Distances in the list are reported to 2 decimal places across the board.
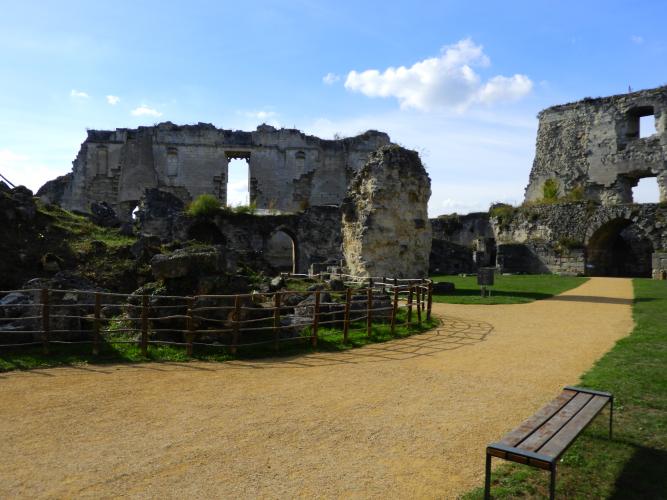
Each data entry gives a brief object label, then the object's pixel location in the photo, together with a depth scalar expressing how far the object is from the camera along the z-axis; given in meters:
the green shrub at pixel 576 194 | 30.51
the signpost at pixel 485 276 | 15.59
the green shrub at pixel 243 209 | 26.79
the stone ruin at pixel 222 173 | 27.19
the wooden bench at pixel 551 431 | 3.42
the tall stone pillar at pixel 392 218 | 16.69
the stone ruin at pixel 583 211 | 25.62
